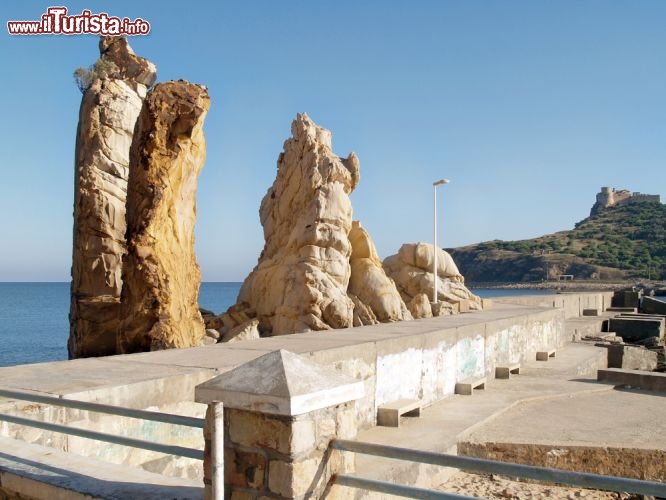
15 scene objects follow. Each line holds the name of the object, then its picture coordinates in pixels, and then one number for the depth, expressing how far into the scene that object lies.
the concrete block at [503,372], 11.16
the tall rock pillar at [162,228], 13.91
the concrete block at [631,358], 15.44
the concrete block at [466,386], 9.59
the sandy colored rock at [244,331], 20.70
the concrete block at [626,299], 35.03
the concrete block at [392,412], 7.52
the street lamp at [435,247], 24.52
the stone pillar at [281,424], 3.29
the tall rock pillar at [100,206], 19.00
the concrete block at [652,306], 32.84
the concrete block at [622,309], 32.50
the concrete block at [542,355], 13.79
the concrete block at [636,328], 23.44
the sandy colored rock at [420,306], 24.25
